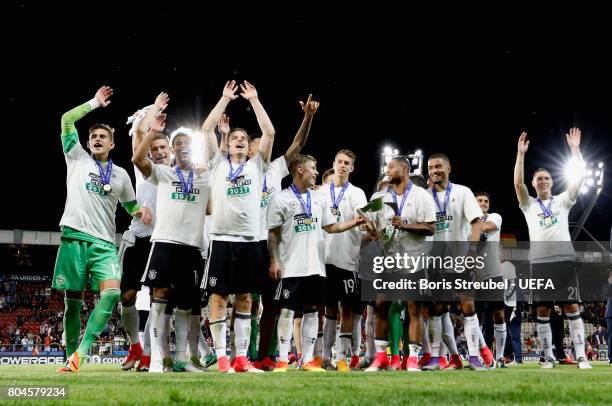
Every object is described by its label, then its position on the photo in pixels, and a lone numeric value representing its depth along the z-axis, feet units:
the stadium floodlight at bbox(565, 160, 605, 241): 108.58
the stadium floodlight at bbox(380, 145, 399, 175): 75.25
